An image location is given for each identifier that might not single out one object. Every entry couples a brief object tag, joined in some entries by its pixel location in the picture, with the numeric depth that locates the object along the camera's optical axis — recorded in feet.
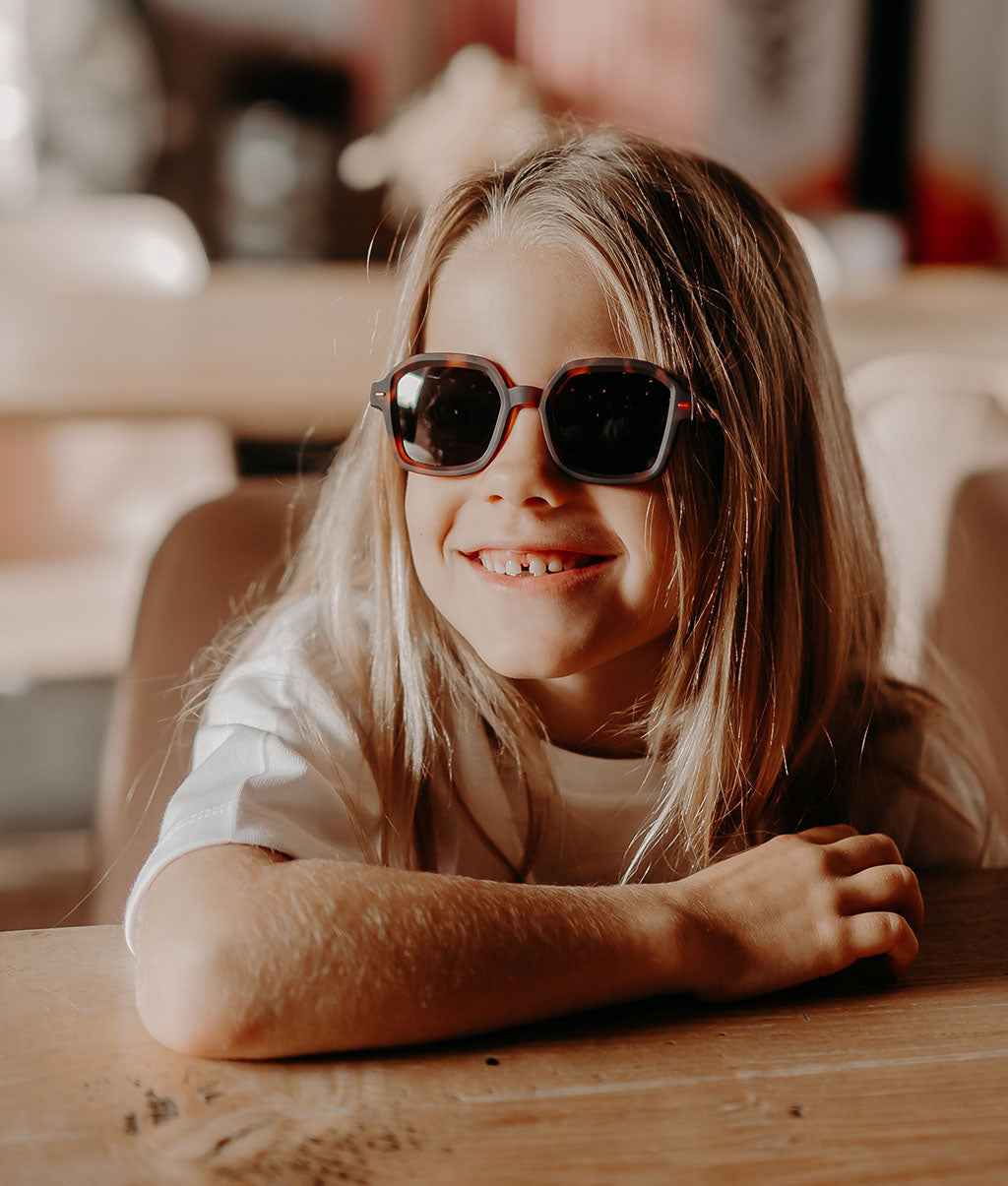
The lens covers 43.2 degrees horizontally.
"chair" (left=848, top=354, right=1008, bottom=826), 4.24
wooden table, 1.63
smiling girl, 1.98
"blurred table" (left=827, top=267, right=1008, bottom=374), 8.38
